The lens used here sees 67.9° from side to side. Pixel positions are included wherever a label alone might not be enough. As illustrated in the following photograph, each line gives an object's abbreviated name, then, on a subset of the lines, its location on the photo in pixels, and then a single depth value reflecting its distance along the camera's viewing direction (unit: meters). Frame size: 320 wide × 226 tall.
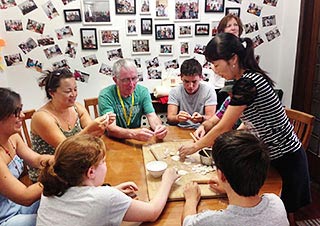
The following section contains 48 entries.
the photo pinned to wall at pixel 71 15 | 2.38
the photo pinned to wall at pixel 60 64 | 2.45
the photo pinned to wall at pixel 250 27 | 2.67
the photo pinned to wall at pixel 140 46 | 2.52
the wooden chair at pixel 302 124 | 1.56
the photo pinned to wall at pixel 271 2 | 2.64
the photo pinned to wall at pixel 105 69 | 2.53
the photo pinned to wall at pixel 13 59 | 2.36
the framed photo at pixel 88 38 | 2.43
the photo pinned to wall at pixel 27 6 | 2.30
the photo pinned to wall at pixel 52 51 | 2.42
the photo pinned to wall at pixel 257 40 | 2.71
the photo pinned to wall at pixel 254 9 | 2.63
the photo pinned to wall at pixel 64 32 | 2.40
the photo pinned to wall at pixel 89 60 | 2.49
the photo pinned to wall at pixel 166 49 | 2.57
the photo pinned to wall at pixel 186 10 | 2.51
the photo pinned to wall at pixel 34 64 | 2.41
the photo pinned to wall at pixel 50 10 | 2.34
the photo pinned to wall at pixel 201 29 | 2.58
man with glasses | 1.81
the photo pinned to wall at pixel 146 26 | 2.49
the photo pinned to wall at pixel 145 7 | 2.46
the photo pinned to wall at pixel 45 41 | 2.39
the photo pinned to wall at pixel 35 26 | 2.34
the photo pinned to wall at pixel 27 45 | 2.37
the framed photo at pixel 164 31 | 2.52
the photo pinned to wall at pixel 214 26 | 2.59
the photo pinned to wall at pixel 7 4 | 2.27
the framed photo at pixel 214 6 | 2.54
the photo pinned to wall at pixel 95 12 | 2.39
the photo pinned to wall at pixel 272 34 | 2.71
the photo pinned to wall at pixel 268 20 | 2.68
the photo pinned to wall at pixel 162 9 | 2.48
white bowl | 1.16
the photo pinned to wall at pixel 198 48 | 2.62
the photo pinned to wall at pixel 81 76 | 2.50
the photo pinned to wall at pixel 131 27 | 2.47
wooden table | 0.99
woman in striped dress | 1.15
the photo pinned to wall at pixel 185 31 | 2.56
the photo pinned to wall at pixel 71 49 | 2.44
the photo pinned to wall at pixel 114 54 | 2.51
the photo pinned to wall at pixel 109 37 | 2.46
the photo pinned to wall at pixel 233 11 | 2.59
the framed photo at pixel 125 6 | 2.42
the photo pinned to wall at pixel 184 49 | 2.60
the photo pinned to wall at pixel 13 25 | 2.31
